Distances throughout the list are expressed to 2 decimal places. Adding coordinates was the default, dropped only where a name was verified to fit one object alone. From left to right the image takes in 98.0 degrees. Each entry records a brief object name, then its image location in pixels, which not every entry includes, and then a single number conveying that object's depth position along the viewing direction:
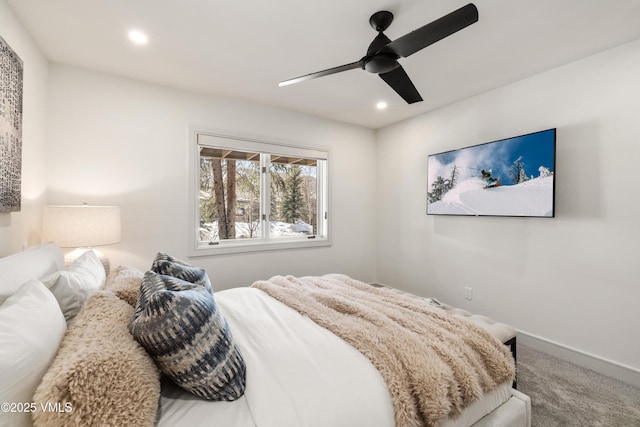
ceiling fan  1.35
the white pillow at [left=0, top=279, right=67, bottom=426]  0.63
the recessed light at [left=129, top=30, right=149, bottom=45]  2.00
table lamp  2.07
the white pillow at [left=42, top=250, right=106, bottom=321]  1.12
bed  0.69
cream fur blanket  1.08
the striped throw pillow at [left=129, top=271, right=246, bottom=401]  0.90
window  3.17
